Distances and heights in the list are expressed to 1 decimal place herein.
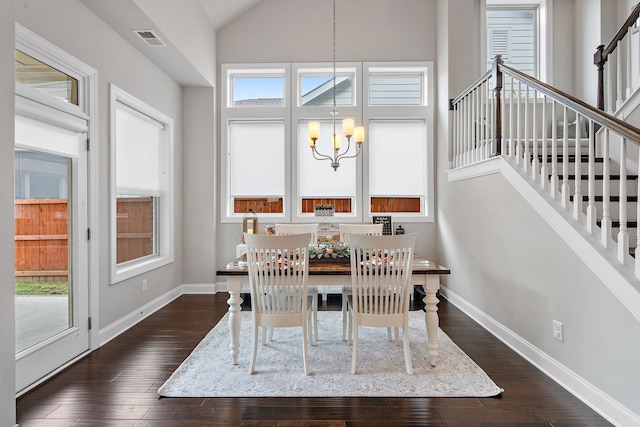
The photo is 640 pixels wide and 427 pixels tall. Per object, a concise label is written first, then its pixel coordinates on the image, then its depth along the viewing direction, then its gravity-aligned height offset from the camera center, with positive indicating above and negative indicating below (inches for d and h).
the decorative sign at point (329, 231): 178.9 -9.1
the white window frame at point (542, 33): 197.5 +100.6
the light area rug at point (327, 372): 90.4 -44.6
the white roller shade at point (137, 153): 139.4 +26.1
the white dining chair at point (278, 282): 95.8 -18.9
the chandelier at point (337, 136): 122.2 +28.8
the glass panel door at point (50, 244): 93.0 -8.8
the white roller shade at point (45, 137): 90.1 +21.3
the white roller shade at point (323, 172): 199.6 +23.1
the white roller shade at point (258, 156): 199.6 +32.2
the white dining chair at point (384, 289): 97.2 -21.4
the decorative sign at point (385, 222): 185.6 -4.6
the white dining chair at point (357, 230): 142.2 -6.8
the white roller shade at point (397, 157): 199.2 +31.3
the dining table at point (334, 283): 104.3 -20.8
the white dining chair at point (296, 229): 148.7 -6.5
